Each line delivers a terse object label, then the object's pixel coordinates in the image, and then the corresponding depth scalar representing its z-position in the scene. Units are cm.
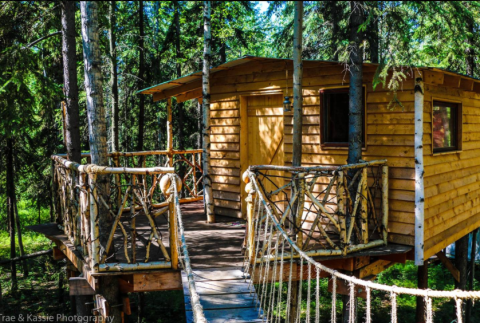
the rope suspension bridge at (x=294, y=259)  235
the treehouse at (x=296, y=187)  495
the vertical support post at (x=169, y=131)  975
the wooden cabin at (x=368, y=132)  624
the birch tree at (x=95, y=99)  447
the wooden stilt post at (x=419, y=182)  601
